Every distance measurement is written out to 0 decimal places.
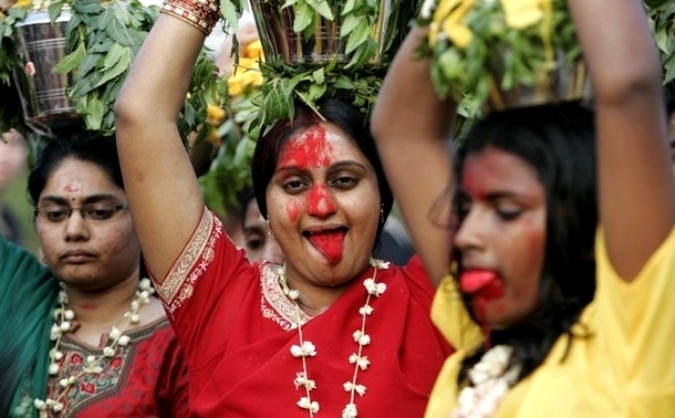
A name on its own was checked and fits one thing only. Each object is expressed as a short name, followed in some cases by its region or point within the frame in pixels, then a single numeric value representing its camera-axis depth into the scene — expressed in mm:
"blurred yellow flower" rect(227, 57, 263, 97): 8863
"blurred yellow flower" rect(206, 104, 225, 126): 10108
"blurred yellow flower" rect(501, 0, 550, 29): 4509
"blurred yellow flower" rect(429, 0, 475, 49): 4577
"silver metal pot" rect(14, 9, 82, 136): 7888
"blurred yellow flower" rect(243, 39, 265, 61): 9419
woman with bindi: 7820
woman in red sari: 6580
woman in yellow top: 4416
